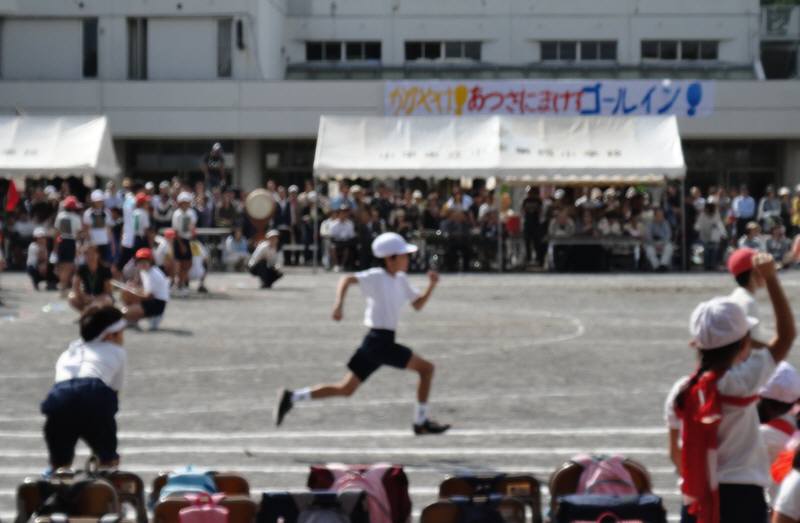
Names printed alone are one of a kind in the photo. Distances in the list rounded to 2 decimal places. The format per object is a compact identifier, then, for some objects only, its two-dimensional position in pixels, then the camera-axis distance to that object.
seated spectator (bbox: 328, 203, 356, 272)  37.41
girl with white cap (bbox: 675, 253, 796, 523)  6.71
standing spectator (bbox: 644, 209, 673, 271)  37.53
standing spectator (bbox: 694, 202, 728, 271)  38.06
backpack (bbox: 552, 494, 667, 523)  7.23
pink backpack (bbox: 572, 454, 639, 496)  7.77
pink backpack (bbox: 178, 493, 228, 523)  7.37
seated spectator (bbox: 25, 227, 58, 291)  31.09
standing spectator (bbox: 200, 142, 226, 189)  47.22
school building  49.56
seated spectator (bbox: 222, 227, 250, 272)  37.84
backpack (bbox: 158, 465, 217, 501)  7.78
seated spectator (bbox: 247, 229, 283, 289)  31.48
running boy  13.84
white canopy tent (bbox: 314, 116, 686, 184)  36.28
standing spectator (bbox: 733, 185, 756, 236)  40.91
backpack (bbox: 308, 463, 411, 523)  7.76
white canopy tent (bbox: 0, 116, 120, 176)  38.28
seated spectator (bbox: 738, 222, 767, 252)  36.31
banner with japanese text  47.47
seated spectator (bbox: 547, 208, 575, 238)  37.59
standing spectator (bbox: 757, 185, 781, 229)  39.88
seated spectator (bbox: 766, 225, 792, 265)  37.47
